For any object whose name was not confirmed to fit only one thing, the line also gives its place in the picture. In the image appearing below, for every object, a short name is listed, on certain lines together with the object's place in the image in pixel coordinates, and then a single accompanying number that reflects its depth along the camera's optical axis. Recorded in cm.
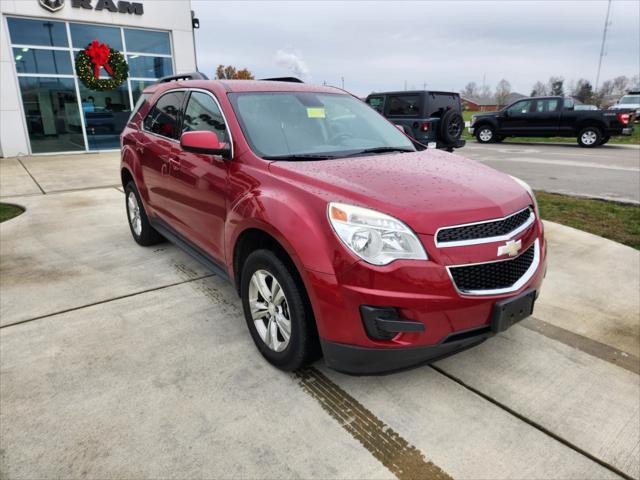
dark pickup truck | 1577
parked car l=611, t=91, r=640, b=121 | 2497
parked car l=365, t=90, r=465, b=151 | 1090
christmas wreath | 1375
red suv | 206
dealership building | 1299
